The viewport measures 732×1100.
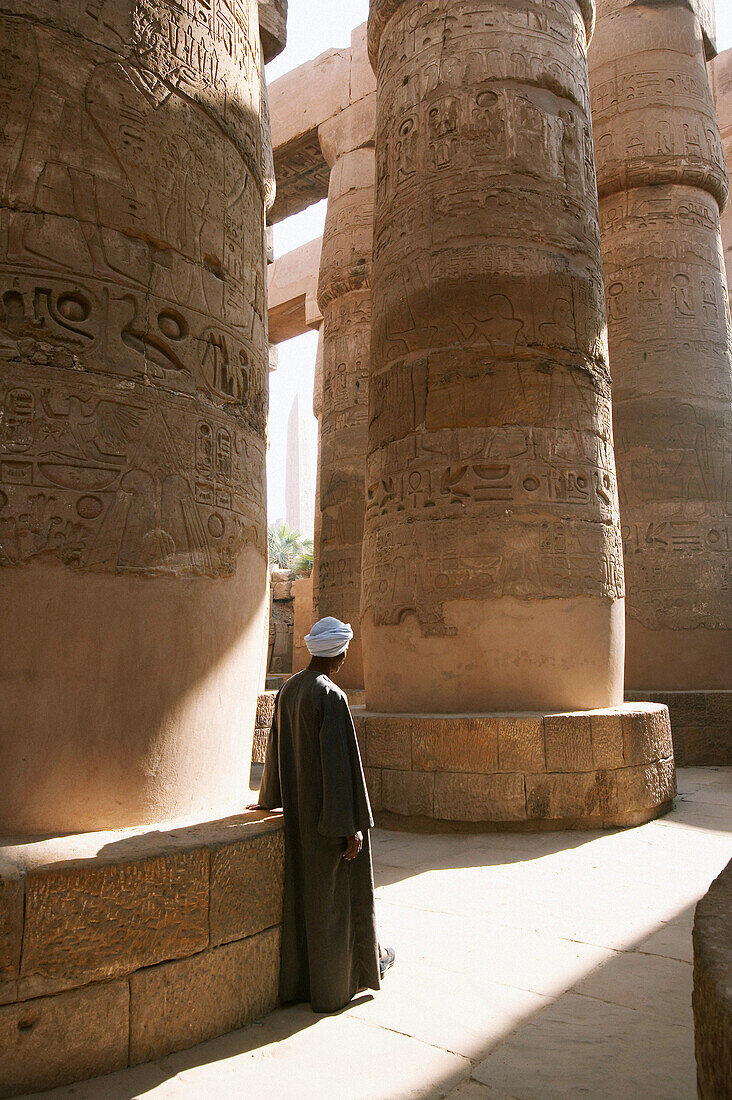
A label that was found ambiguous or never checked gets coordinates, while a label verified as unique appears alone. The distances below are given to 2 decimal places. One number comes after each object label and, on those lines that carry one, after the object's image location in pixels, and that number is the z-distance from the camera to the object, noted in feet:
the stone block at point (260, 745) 23.42
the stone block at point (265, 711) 24.44
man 7.92
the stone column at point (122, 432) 7.49
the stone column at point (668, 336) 24.38
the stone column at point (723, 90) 38.17
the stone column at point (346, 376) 31.89
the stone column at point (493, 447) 15.44
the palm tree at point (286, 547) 105.29
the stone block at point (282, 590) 56.95
